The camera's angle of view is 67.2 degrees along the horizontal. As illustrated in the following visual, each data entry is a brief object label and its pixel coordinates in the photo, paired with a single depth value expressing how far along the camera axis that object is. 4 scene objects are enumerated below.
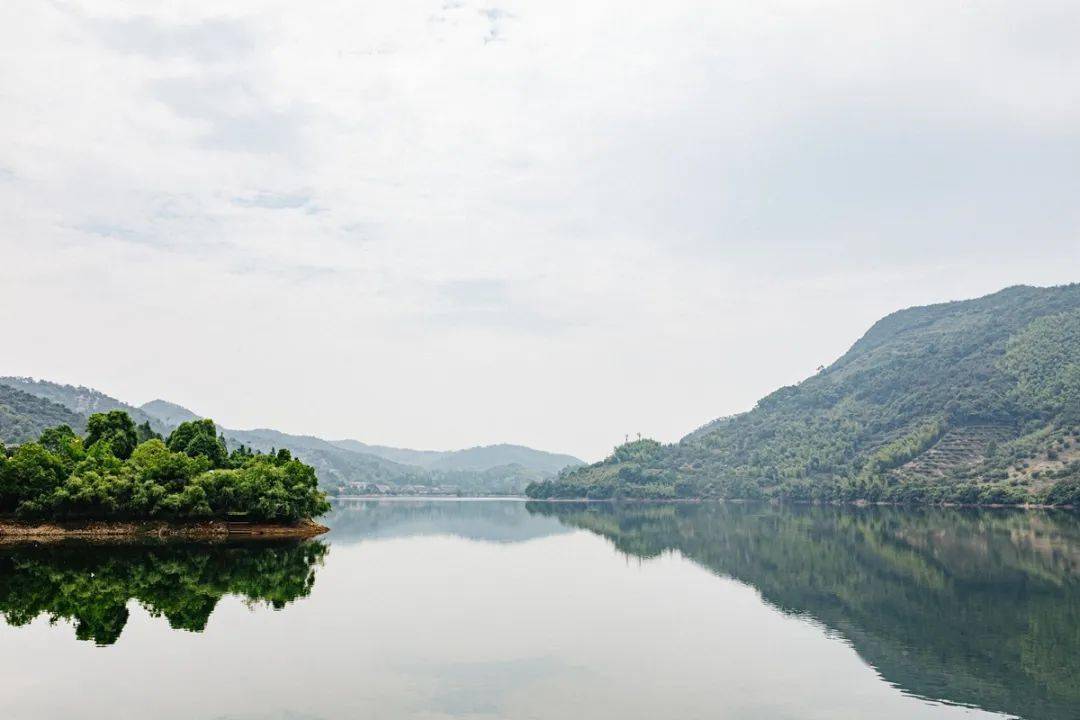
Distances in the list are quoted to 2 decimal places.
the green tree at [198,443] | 100.25
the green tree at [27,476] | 74.25
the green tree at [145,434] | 113.27
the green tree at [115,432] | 96.06
